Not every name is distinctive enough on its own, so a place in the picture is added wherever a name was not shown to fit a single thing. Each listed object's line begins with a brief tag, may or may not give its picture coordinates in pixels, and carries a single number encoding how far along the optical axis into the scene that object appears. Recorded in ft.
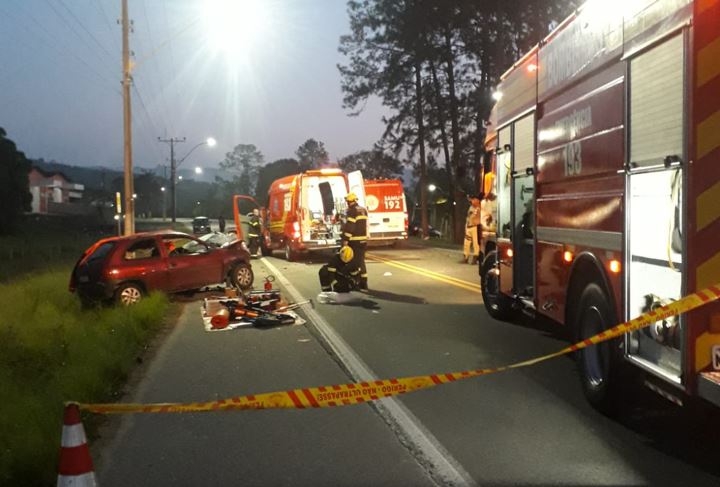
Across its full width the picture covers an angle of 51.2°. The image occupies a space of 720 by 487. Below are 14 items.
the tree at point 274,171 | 364.79
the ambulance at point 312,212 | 77.77
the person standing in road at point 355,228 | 44.86
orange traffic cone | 12.10
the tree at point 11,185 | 163.32
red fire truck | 14.69
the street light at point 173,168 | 203.00
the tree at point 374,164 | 138.14
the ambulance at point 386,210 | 94.73
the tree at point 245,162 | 484.33
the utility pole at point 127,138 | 74.13
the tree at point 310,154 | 346.13
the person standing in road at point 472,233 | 68.33
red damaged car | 43.47
